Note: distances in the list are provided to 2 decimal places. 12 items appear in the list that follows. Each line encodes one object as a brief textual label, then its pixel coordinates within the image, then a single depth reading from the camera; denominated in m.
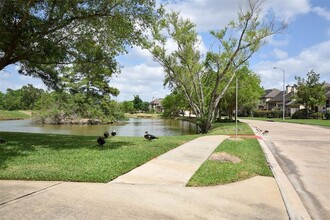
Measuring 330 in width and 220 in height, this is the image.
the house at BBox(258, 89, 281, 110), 95.32
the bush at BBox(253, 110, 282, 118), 67.27
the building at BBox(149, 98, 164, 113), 152.88
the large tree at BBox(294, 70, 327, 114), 55.97
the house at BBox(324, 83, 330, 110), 63.44
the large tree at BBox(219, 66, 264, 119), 42.08
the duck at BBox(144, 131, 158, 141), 15.38
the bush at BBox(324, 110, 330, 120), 54.42
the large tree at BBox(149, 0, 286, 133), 26.19
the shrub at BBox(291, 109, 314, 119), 58.69
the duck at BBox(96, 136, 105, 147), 12.45
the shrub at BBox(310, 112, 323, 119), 55.66
